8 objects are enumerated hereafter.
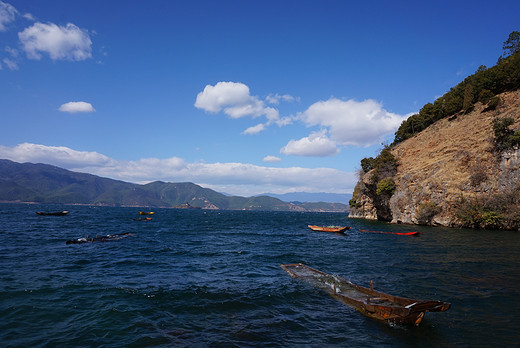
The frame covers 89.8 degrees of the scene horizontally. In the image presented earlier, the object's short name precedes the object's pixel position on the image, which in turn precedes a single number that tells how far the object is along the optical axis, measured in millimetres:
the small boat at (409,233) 37081
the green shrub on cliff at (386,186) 60719
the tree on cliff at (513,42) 64000
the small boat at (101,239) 30002
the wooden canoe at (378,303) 10062
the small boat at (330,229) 44281
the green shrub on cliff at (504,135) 39456
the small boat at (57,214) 77700
